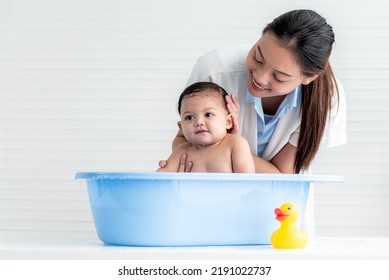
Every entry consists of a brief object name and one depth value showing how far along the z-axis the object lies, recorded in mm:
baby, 2651
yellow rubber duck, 2409
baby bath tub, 2389
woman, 2716
